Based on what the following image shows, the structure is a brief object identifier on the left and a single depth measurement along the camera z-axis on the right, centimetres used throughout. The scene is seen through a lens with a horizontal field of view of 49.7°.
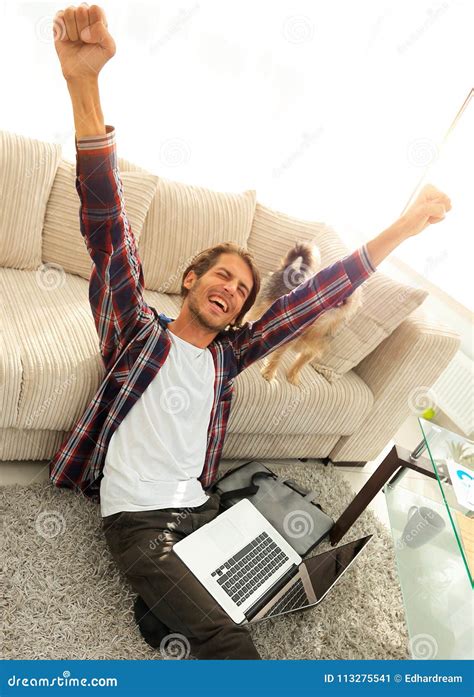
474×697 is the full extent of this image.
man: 125
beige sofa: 158
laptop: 134
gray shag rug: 125
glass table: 135
